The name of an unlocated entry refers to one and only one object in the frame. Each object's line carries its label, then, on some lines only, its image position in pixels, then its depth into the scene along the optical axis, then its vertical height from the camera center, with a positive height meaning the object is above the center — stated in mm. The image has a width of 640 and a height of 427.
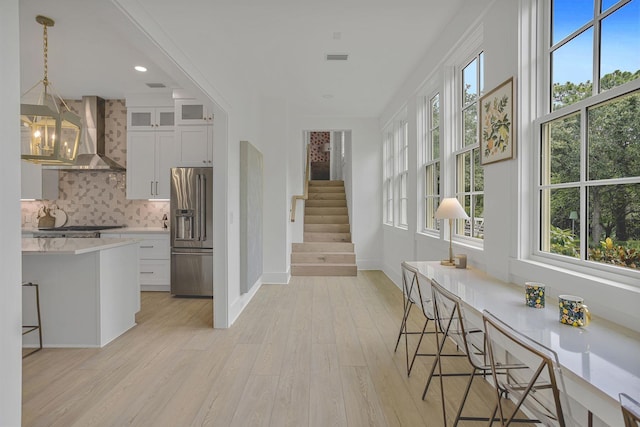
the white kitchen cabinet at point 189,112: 4875 +1335
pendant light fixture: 2813 +644
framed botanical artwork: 2314 +594
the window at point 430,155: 4051 +639
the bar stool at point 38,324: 3084 -1020
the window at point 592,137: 1564 +365
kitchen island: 3123 -797
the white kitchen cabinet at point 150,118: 5125 +1316
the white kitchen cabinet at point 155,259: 4961 -726
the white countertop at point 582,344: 991 -498
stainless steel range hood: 5089 +1071
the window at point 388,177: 6318 +577
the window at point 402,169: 5477 +629
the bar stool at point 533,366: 1123 -558
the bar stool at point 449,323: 1712 -675
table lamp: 2861 -19
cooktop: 4984 -292
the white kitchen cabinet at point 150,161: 5125 +687
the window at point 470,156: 3049 +492
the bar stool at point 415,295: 2515 -678
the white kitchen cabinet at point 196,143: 4895 +907
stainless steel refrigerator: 4605 -227
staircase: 6223 -594
